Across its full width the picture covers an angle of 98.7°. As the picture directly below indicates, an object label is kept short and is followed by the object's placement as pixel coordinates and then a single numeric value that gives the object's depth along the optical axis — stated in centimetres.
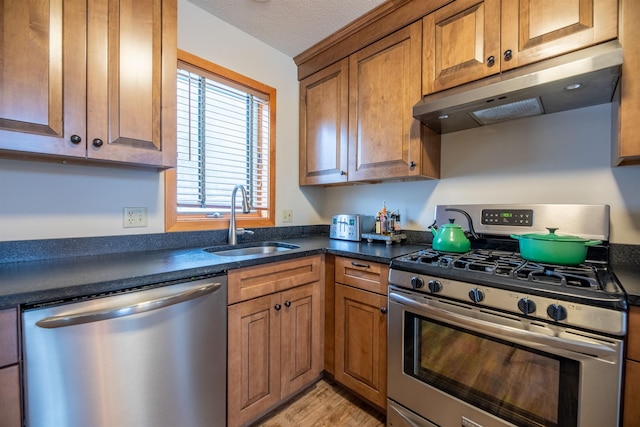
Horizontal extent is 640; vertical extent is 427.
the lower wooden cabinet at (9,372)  78
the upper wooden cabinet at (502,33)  112
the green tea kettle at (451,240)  152
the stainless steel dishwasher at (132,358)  85
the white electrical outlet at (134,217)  148
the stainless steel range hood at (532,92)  105
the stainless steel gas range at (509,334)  88
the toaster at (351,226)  205
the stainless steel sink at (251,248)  177
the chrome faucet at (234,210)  183
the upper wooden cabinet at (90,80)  99
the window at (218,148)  173
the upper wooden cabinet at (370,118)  167
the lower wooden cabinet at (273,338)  133
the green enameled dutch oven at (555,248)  118
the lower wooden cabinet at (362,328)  148
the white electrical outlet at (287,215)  227
